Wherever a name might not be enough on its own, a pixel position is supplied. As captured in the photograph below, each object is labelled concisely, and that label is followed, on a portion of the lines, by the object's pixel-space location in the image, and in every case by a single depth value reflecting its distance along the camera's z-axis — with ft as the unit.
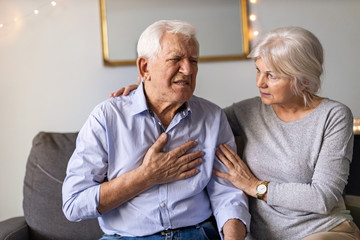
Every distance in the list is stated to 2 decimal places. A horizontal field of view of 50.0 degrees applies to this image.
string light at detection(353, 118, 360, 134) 6.64
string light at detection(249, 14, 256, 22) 7.42
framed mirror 7.30
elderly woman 5.03
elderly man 5.01
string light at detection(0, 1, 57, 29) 7.26
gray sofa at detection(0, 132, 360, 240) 6.13
